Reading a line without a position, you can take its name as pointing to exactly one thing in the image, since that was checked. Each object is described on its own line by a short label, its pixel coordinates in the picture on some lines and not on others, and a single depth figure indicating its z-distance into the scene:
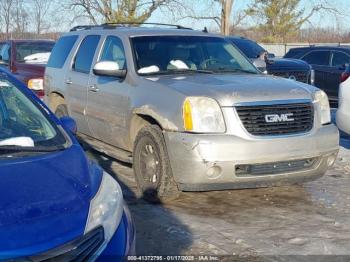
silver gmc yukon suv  5.20
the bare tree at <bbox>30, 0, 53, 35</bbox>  32.00
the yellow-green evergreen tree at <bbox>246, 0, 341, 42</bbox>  49.75
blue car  2.58
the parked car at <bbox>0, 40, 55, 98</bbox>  10.30
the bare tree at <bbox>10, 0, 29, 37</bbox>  31.10
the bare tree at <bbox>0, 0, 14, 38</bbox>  30.27
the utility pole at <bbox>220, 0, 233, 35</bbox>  26.22
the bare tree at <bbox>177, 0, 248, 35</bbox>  26.24
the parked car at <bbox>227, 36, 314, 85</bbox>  13.02
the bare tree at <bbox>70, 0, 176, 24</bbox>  32.81
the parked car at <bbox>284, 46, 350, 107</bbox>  14.46
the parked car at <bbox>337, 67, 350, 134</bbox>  7.45
